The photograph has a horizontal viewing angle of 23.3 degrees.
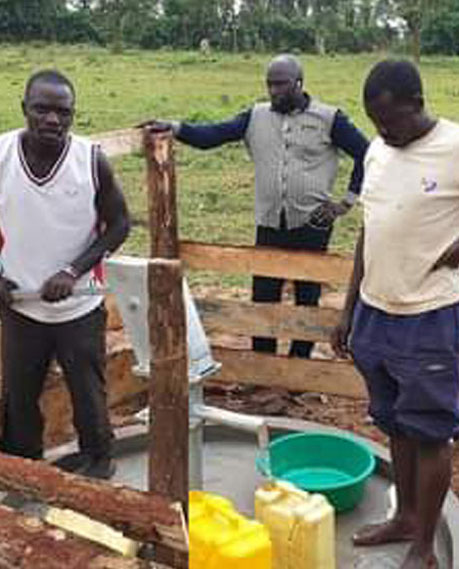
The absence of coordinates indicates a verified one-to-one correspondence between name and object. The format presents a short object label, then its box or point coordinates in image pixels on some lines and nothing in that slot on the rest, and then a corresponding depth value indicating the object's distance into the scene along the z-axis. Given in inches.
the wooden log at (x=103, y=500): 97.1
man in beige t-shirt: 130.9
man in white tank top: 147.6
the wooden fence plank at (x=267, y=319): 202.7
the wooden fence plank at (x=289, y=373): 205.0
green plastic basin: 175.2
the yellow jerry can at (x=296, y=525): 141.6
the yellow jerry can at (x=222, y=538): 132.6
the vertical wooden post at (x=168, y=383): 106.2
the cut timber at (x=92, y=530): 95.5
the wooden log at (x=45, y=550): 91.7
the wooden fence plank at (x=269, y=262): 197.5
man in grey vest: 197.6
